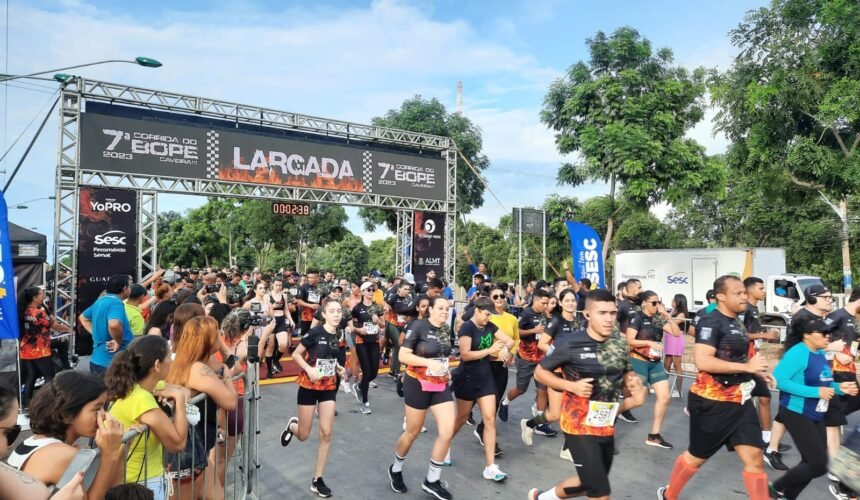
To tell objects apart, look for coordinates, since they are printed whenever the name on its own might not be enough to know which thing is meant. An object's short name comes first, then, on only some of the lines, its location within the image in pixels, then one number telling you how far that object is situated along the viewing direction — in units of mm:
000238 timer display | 15658
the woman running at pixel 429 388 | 4844
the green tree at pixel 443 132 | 27734
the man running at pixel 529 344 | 7145
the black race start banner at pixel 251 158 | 12969
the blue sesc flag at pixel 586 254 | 10312
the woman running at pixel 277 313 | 9102
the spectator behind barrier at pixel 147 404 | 2754
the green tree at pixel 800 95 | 13852
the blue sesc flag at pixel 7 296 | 5234
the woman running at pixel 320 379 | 4914
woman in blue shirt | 4223
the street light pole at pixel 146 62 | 9180
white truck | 18223
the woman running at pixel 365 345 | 7855
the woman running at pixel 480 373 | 5262
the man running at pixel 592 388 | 3686
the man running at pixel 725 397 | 4066
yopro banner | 12258
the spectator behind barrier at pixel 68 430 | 2102
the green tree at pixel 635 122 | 19453
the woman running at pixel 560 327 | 5980
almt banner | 18203
